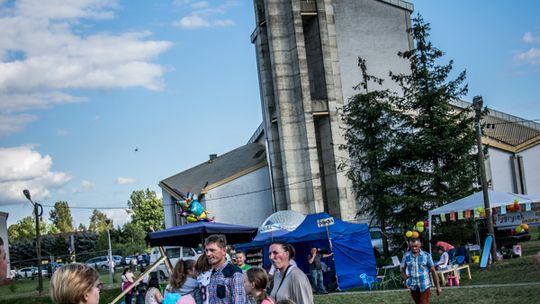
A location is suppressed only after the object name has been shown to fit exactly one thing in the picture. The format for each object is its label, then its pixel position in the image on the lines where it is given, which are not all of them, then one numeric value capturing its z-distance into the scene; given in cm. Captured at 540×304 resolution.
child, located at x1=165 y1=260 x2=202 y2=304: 856
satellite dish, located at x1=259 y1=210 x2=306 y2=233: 2875
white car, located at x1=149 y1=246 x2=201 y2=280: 3802
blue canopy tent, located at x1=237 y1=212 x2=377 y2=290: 2586
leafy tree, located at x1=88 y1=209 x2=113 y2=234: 14220
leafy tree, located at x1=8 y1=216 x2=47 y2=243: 12900
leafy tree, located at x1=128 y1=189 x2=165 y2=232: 10081
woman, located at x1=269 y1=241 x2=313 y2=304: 749
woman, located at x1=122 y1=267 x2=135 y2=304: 2161
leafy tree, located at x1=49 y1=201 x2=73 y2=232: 14325
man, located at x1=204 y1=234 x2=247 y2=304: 769
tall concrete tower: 4734
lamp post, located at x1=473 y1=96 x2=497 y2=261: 2488
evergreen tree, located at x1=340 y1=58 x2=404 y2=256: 3297
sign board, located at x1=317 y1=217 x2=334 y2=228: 2562
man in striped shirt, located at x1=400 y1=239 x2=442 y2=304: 1275
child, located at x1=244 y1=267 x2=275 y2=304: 762
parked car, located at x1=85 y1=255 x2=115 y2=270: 6566
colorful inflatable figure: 1764
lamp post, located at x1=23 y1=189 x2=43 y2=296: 3562
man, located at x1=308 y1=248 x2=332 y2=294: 2519
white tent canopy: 2555
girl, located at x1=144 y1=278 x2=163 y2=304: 1122
